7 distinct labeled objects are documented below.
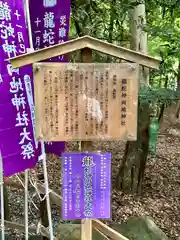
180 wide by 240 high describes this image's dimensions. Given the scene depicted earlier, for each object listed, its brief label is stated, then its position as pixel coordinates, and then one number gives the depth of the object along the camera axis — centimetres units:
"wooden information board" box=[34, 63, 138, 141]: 156
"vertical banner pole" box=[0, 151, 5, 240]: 195
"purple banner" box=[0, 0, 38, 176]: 175
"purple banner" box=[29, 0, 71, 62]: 205
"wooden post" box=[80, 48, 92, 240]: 162
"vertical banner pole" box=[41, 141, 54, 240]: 190
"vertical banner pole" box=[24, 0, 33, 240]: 183
